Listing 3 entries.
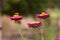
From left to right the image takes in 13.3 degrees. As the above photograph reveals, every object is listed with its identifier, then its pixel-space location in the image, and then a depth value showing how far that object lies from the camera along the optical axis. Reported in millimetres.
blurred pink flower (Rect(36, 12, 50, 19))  1105
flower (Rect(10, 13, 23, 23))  1078
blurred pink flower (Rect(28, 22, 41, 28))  1010
